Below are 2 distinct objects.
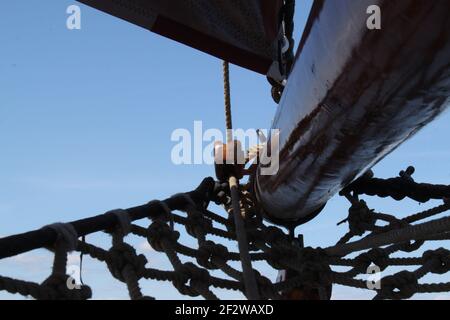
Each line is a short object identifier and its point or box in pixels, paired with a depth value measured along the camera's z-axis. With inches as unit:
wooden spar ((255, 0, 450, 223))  42.6
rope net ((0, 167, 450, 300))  65.1
